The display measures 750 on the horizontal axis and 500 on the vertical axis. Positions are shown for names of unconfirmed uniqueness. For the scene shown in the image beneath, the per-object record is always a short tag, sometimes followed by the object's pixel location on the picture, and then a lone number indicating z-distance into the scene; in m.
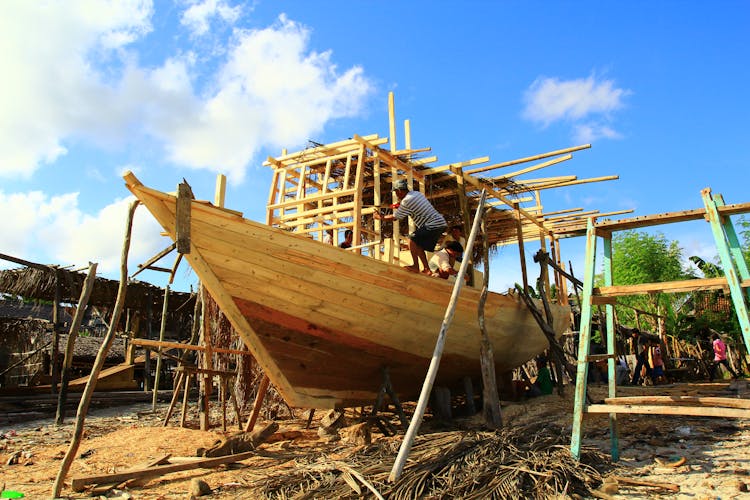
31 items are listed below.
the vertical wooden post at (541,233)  10.70
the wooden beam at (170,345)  5.24
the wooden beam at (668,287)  3.63
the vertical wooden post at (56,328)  9.49
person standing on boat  6.02
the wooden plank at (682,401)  3.47
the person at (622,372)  10.88
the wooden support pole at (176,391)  6.98
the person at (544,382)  8.18
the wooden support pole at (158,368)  9.63
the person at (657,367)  12.61
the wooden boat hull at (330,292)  4.94
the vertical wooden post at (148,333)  12.02
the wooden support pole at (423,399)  3.47
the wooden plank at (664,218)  3.59
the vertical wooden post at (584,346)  3.73
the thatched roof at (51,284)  10.22
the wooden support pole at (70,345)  4.93
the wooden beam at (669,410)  3.19
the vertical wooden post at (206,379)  6.31
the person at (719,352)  13.29
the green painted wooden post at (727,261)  3.32
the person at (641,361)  12.88
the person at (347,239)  7.24
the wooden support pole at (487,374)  5.78
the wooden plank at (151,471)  4.05
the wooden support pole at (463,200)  7.56
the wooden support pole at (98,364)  3.96
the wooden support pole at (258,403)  6.58
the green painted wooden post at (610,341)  4.10
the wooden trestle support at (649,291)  3.42
